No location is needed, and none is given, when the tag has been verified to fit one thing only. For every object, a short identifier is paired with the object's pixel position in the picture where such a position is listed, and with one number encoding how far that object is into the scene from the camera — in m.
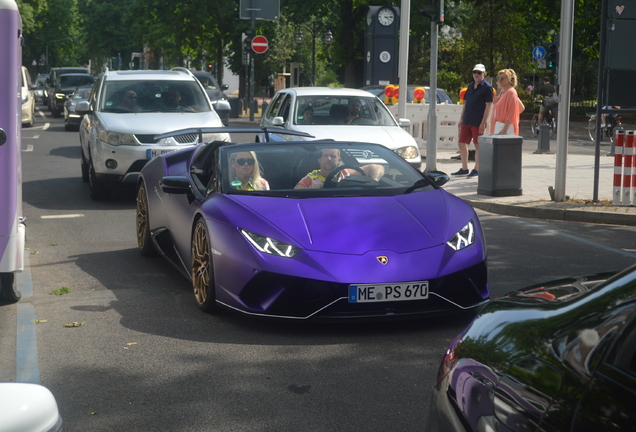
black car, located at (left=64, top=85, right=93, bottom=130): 29.92
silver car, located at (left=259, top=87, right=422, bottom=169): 13.69
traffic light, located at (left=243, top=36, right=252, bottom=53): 33.09
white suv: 12.70
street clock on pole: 33.91
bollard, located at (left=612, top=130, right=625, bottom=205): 11.75
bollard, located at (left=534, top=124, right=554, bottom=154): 21.91
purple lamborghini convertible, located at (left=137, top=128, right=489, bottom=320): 5.68
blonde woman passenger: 6.77
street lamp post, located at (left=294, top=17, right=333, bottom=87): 45.41
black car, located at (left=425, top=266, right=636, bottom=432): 2.07
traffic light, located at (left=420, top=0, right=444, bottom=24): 15.98
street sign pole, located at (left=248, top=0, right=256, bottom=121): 32.56
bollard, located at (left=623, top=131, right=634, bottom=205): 11.68
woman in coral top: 15.78
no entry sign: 32.81
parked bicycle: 26.59
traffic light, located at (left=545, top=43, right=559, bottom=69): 30.88
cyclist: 26.70
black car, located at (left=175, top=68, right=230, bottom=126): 33.82
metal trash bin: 13.22
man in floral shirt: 6.91
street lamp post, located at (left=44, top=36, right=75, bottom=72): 98.53
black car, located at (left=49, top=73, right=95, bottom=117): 38.00
